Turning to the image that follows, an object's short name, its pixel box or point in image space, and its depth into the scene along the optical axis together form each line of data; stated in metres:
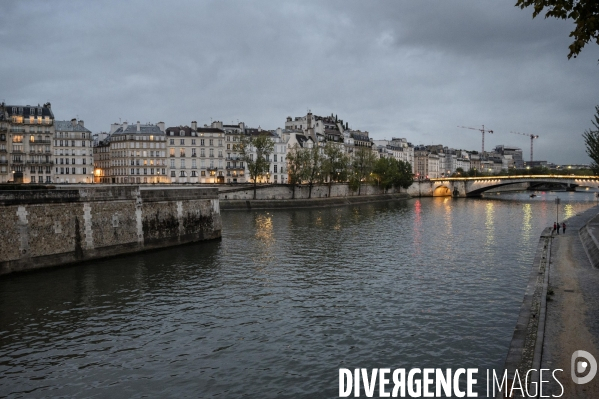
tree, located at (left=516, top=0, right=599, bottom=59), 12.74
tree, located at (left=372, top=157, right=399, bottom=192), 121.69
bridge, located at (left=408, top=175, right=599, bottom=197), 109.91
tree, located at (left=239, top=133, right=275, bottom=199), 91.00
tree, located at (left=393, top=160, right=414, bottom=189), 130.50
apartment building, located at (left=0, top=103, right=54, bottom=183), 94.31
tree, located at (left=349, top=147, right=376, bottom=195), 112.69
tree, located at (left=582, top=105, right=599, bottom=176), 42.81
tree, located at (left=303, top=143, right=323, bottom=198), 98.06
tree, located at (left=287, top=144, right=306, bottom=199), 97.56
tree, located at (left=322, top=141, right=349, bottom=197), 100.78
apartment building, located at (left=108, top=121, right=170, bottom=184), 109.44
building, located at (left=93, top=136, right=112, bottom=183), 118.44
